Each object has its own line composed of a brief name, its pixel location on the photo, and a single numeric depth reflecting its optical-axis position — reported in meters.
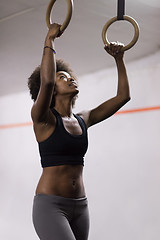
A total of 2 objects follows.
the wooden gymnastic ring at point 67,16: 3.31
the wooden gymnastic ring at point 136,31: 3.85
